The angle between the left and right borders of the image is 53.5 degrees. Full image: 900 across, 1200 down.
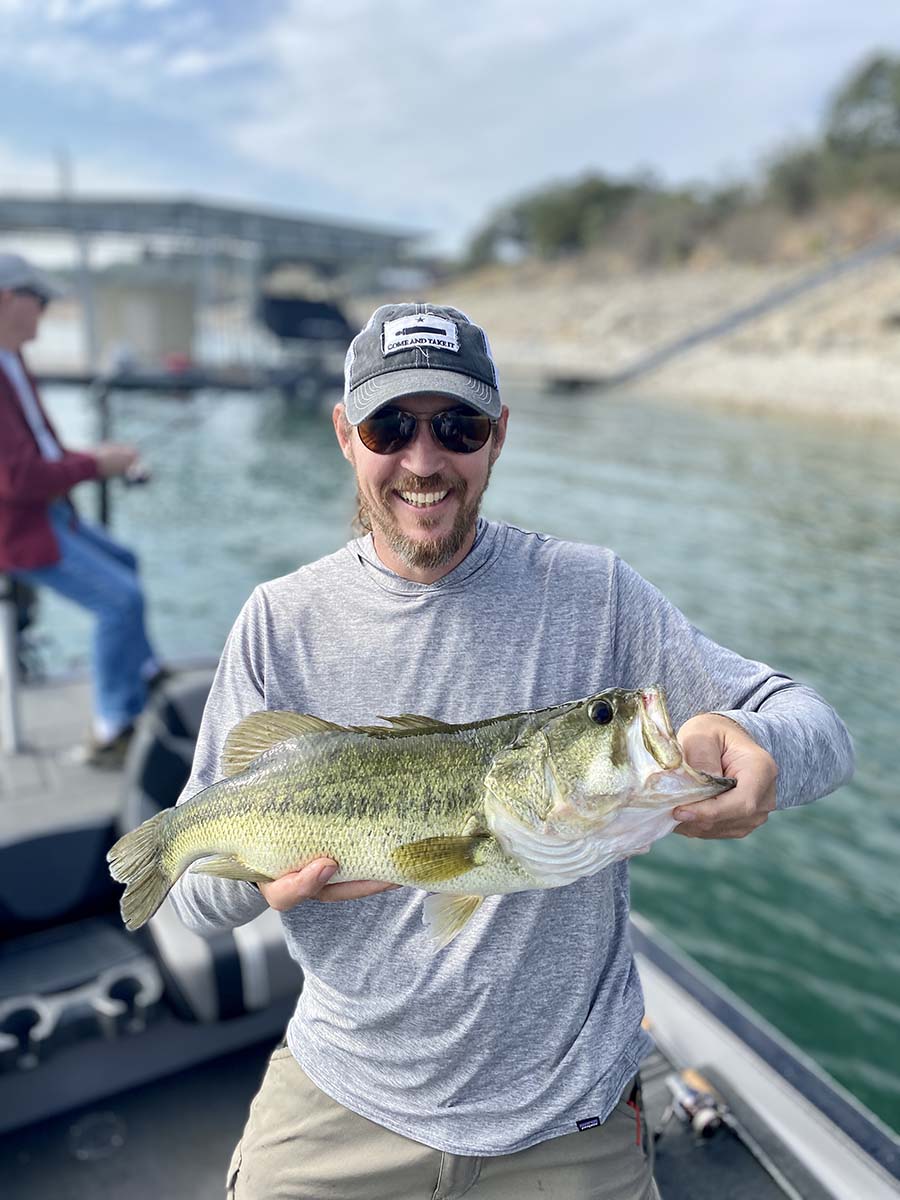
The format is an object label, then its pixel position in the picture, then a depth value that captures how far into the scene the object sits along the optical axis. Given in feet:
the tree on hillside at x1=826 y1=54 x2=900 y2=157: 170.09
